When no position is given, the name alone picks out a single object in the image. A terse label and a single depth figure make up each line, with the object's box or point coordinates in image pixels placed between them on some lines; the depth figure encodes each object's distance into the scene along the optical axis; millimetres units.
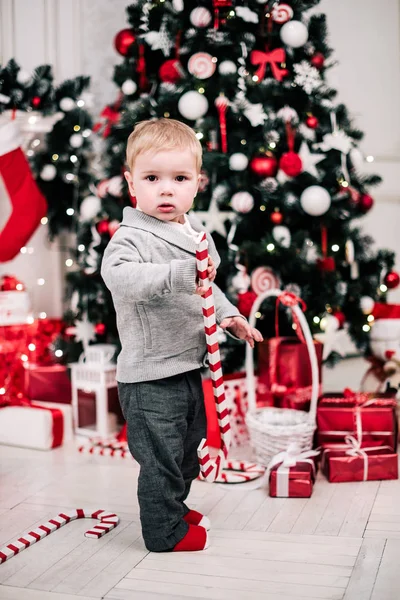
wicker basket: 2426
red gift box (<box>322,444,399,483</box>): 2346
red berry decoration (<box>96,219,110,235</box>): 3073
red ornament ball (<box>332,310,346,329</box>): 3020
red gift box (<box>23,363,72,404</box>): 3367
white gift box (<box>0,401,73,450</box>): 2807
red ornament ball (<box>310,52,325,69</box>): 3059
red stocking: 3201
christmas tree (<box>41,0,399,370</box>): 2930
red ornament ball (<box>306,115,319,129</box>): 3010
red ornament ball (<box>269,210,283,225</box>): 2947
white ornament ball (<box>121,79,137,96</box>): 3098
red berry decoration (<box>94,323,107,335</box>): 3158
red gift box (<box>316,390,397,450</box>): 2492
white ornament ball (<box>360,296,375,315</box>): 3131
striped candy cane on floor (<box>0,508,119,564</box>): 1839
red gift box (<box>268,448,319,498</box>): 2205
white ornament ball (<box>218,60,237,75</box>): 2955
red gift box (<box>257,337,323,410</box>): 2799
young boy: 1777
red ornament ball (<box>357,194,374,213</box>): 3217
